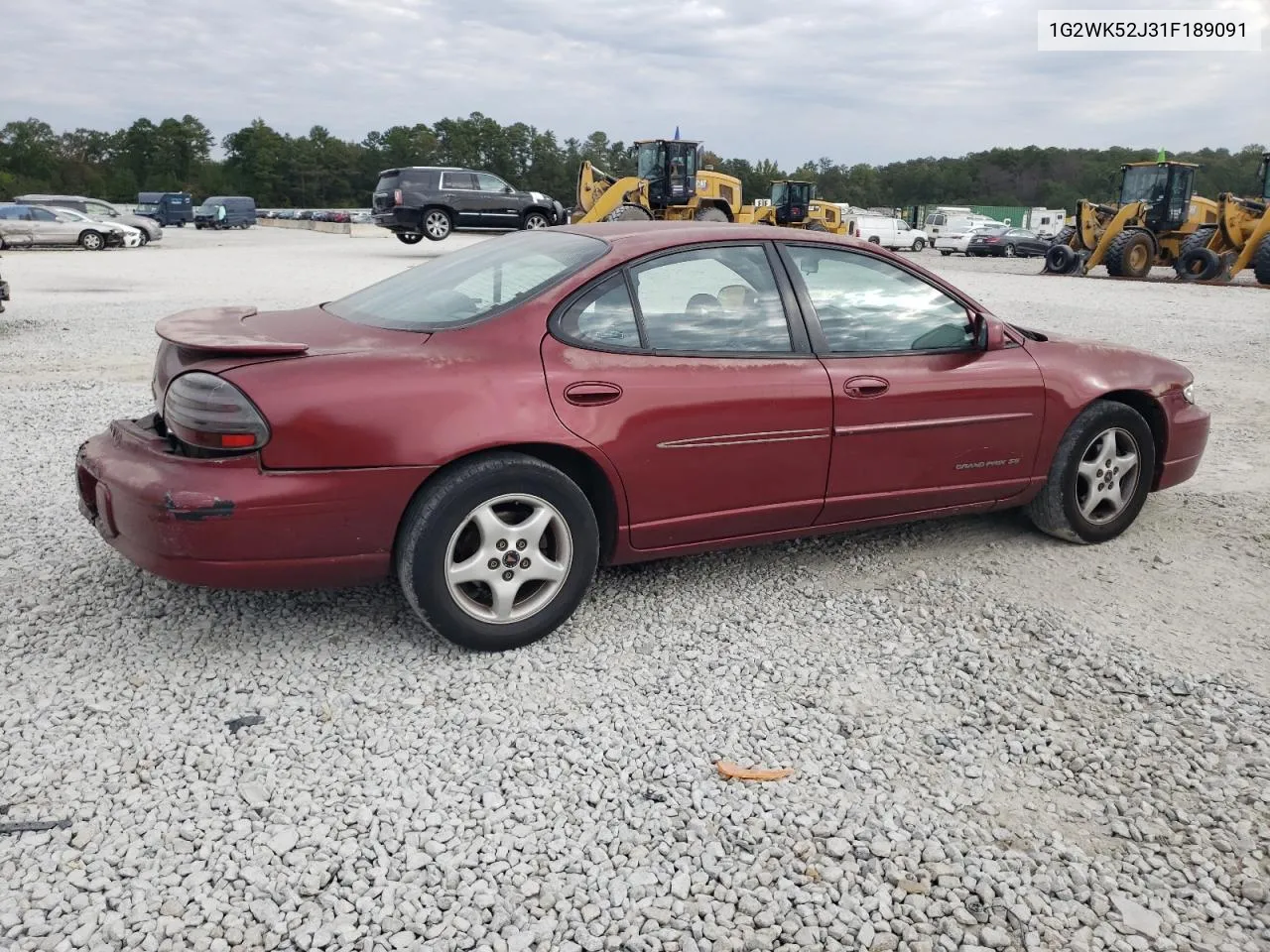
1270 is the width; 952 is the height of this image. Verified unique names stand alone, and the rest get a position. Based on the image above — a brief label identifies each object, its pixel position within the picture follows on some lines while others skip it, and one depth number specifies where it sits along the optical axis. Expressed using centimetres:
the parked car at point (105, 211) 3075
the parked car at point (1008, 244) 3512
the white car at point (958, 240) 3703
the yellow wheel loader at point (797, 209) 3055
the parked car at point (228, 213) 4741
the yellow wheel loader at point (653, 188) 2409
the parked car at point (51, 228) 2709
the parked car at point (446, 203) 2603
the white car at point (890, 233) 3769
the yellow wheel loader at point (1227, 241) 2147
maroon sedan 307
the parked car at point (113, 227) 2789
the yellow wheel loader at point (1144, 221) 2253
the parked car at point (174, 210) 5006
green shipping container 6594
